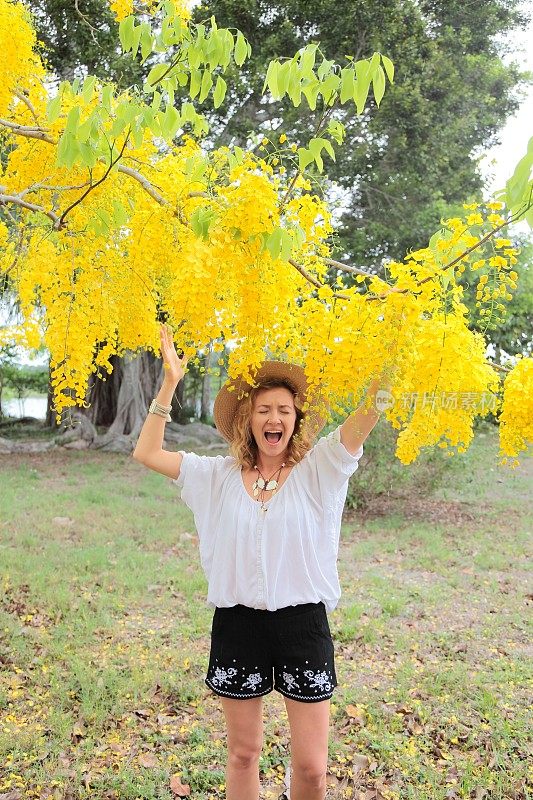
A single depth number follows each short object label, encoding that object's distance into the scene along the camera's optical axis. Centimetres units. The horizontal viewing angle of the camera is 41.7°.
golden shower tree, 171
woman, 219
